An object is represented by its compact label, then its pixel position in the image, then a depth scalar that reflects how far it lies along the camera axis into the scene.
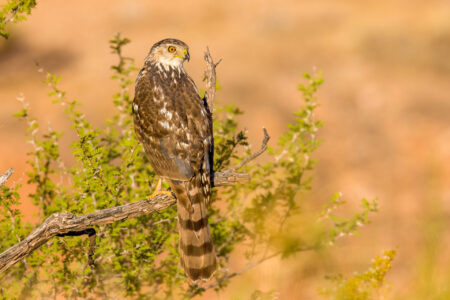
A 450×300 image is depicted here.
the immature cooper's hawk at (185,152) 9.78
